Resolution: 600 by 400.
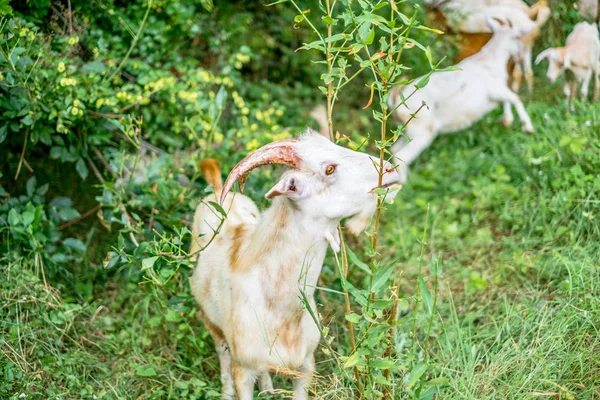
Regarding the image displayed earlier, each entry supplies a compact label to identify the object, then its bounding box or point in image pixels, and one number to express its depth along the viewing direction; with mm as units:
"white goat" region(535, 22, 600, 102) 5363
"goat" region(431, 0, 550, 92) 5973
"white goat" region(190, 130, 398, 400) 2922
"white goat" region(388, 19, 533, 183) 5738
